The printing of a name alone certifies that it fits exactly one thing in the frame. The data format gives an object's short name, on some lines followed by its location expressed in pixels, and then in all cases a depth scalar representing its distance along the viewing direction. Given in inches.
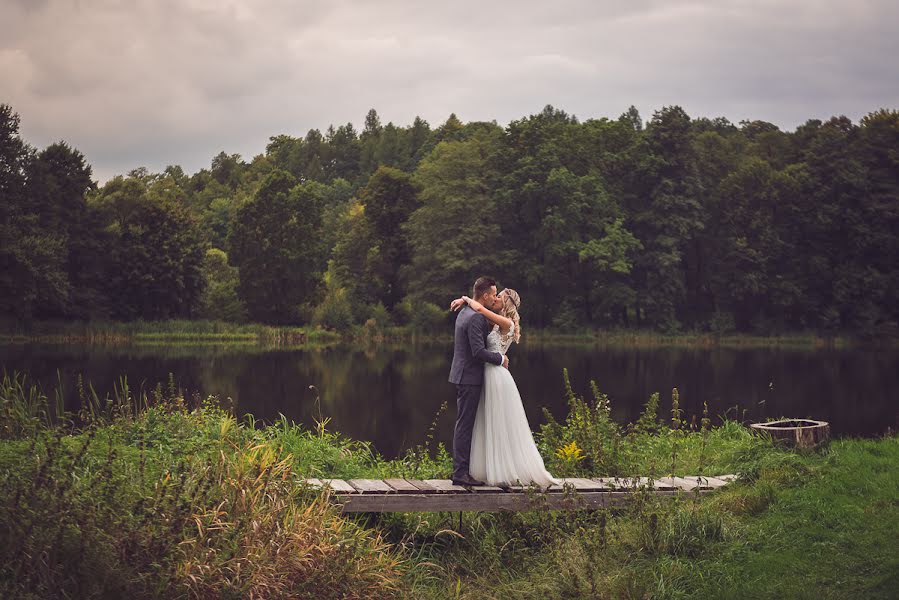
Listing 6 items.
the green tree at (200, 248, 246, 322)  2252.7
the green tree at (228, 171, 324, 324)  2342.5
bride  343.0
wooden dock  320.8
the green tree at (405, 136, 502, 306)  2327.8
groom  343.9
